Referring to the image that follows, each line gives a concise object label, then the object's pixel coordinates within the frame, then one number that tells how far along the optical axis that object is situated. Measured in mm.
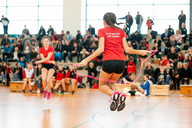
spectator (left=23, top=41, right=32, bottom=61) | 19172
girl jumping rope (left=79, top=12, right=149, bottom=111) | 4680
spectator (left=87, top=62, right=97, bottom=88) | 15206
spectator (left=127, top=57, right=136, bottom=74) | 15672
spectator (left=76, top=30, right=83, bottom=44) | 20766
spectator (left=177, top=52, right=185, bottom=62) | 16672
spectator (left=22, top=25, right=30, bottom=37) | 22469
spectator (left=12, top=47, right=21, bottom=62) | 19191
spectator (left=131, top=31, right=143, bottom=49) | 19170
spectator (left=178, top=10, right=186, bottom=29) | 19969
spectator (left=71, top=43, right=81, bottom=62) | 19172
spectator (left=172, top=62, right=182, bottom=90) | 15405
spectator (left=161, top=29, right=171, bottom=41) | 19366
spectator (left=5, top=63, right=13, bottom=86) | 17781
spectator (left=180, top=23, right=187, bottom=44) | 19459
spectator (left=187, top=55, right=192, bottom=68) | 16031
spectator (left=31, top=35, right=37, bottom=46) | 20656
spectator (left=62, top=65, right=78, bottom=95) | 12766
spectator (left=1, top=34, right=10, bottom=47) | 21000
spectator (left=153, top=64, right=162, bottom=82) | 14956
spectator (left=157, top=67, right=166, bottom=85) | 12932
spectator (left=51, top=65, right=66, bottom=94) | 13077
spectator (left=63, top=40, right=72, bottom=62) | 19011
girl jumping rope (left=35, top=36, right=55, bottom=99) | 8172
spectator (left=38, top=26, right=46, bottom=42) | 21728
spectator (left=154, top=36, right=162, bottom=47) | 18391
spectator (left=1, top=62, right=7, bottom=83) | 17934
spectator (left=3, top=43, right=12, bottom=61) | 19750
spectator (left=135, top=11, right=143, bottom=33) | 20875
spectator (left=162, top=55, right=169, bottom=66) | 16230
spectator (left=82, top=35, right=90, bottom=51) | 19475
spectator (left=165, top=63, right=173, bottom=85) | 14945
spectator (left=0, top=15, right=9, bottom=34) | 22875
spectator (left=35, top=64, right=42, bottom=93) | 13144
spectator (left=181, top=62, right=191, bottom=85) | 15289
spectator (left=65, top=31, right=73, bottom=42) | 20641
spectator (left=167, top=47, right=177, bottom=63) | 16875
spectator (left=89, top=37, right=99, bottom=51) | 19019
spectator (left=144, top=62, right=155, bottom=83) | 14870
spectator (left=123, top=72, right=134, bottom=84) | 12648
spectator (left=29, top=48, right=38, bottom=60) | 18561
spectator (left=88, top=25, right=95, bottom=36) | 21116
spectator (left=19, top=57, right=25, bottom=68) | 18312
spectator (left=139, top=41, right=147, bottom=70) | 17619
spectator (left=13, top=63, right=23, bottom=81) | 17473
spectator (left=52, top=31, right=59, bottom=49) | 20556
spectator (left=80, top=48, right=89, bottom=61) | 18188
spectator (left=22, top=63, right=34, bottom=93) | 13227
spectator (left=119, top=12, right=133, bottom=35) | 21031
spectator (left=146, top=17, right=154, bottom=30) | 20734
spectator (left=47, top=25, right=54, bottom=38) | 21325
